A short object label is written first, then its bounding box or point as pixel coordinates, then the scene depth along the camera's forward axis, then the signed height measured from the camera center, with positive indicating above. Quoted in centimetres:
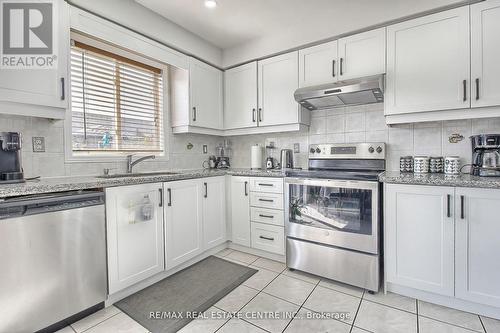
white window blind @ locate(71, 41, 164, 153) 211 +62
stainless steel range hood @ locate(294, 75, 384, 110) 204 +65
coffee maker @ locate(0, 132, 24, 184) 145 +5
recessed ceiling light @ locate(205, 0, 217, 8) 213 +145
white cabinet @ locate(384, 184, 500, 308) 154 -54
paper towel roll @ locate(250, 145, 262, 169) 303 +10
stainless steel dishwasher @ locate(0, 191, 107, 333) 129 -55
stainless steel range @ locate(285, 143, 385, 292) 190 -49
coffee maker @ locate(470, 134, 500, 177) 173 +5
